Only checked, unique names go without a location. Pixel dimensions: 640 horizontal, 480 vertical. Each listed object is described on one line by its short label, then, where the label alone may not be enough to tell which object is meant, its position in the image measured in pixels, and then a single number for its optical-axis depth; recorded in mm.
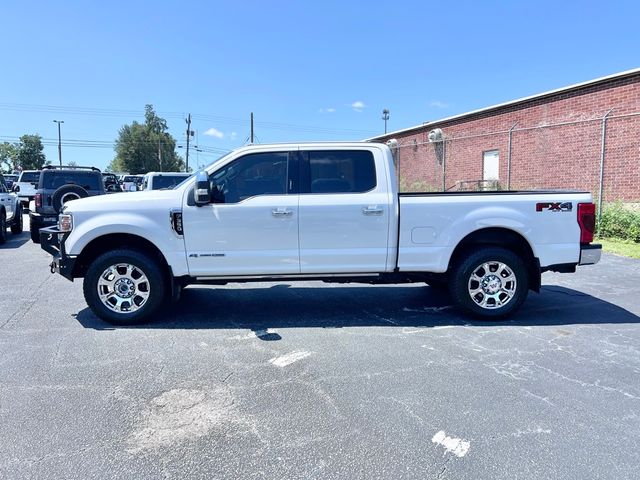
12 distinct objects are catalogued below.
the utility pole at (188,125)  64875
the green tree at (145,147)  68625
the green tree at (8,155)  78188
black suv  10641
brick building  12062
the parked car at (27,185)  20786
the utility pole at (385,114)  62938
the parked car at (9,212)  12219
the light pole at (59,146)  72125
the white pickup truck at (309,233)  5207
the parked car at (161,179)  13117
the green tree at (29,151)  73375
